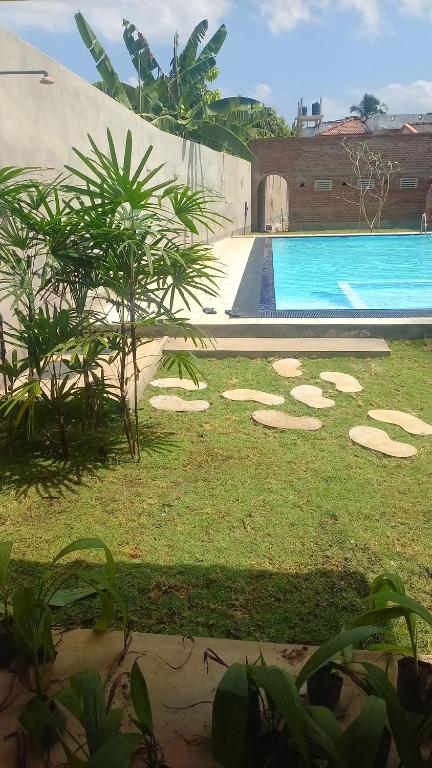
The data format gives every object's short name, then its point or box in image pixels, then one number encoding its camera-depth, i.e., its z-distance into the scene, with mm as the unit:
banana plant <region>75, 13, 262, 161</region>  16656
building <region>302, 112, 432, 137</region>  43625
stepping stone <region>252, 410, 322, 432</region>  4332
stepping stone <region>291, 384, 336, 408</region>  4750
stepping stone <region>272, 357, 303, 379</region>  5531
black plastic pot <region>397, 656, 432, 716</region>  1599
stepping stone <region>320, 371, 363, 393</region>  5088
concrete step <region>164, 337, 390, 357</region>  6035
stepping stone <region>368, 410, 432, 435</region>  4211
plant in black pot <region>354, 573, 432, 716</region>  1600
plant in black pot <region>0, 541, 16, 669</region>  1855
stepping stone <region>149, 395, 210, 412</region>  4738
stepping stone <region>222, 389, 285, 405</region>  4855
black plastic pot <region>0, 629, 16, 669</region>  1854
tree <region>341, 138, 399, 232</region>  21141
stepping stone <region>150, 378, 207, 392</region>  5275
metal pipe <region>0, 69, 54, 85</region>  4500
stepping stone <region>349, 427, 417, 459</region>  3869
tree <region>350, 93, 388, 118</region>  82312
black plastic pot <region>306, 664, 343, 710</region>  1660
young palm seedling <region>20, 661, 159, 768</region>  1359
